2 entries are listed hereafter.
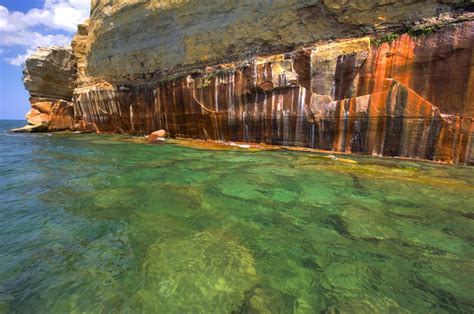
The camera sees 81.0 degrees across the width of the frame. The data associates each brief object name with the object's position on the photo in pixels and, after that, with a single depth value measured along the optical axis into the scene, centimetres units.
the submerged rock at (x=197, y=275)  251
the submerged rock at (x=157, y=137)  1424
